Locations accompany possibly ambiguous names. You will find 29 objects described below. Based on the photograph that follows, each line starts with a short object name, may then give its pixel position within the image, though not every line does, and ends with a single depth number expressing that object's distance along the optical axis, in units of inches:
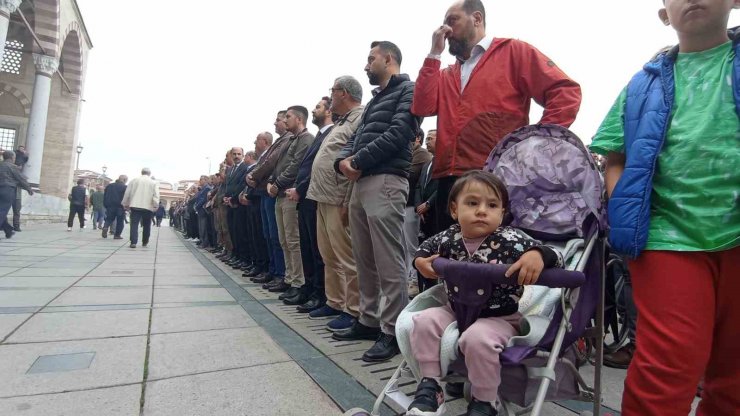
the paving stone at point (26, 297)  147.7
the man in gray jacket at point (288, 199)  188.9
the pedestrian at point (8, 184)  355.3
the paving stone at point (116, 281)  198.4
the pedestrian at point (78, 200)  559.6
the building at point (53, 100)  866.8
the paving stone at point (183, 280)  215.4
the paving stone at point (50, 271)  211.2
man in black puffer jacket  112.4
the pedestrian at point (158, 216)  1234.0
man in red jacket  90.2
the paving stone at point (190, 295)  173.6
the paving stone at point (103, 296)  157.3
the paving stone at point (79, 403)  71.5
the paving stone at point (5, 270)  204.8
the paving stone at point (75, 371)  81.7
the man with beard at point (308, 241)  165.1
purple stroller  55.6
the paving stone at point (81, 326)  113.7
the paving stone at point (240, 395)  74.6
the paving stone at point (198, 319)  130.0
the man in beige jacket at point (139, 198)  407.5
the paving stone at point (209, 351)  95.4
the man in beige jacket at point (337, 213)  139.6
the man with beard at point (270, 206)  215.5
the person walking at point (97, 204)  677.9
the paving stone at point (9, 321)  114.6
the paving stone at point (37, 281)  181.5
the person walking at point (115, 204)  497.8
